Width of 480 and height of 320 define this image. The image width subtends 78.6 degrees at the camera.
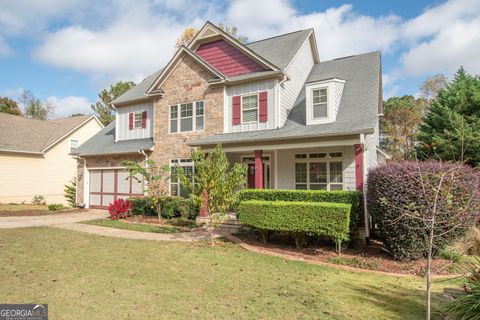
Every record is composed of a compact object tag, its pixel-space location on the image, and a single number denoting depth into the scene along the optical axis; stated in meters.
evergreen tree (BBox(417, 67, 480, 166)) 14.33
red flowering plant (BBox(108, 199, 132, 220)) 14.34
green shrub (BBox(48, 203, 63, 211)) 17.84
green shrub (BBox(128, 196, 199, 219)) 13.63
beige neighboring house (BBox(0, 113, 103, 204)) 21.11
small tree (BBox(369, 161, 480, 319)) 6.95
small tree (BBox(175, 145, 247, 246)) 9.55
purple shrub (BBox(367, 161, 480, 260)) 7.12
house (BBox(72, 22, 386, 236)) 11.63
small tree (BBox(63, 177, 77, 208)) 22.98
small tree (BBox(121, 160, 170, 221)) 14.03
